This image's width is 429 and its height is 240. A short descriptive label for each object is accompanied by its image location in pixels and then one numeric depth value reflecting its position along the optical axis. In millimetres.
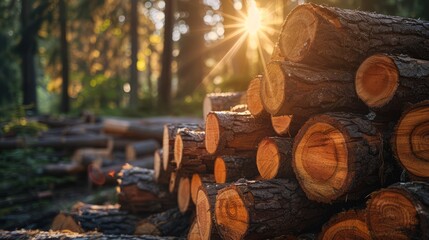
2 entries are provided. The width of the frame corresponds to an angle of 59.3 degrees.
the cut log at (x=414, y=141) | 2551
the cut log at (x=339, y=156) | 2758
